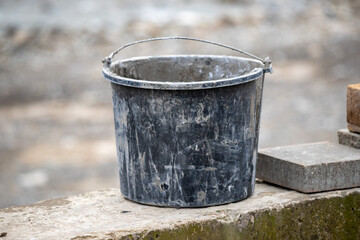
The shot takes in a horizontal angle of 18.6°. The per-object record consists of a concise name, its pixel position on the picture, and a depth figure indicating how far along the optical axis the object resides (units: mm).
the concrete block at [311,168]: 5393
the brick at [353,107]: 5755
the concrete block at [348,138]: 5985
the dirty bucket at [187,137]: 4902
